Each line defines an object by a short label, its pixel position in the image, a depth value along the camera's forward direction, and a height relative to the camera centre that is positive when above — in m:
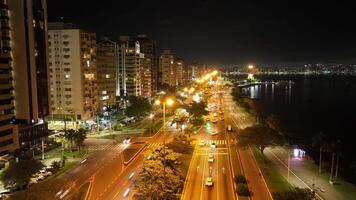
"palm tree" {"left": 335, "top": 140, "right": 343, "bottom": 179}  39.59 -7.46
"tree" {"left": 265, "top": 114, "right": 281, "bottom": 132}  69.39 -8.09
